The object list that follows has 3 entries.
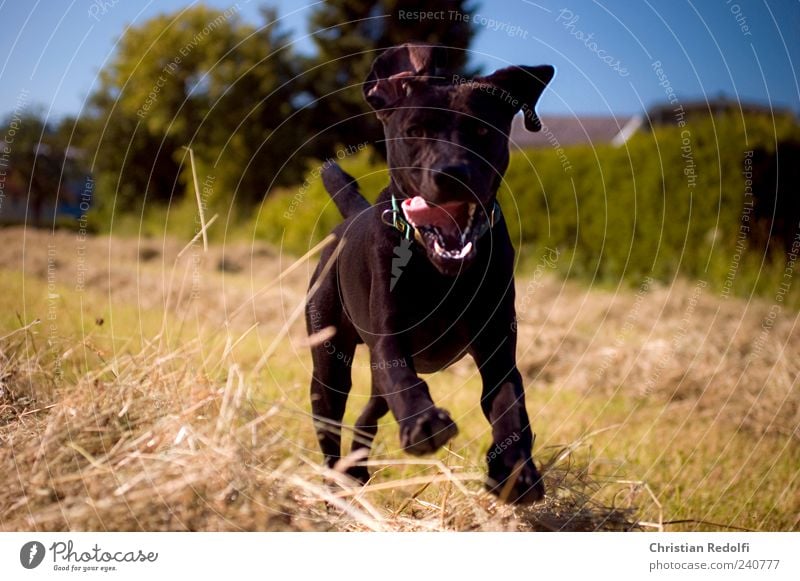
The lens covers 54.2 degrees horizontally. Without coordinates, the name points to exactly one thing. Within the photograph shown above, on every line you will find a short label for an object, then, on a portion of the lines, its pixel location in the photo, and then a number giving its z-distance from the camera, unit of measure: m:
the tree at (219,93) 8.91
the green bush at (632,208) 10.12
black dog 2.76
